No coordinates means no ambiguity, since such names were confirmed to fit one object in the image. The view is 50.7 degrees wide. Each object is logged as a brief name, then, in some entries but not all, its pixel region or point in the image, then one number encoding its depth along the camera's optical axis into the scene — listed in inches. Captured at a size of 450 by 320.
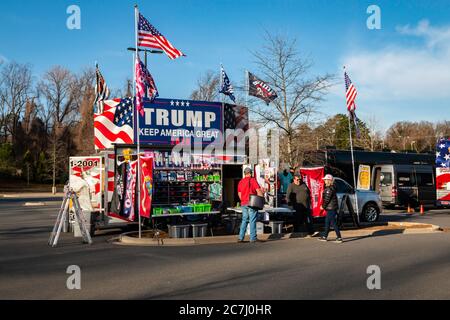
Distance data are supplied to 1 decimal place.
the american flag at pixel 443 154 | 916.0
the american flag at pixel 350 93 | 682.8
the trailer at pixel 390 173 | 995.9
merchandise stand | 562.6
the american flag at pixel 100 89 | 613.7
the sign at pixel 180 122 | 585.3
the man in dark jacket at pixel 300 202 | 558.9
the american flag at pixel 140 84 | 525.3
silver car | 697.0
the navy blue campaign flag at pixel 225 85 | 746.8
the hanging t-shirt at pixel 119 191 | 544.7
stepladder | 476.8
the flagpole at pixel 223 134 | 625.1
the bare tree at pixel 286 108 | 894.4
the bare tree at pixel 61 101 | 2761.6
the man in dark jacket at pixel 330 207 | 496.4
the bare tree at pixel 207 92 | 1699.3
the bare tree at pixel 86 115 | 1902.3
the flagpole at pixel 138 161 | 514.0
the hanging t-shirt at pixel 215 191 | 594.2
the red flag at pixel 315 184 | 609.0
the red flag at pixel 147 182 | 517.7
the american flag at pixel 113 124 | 568.7
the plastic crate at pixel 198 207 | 561.0
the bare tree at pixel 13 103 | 2871.6
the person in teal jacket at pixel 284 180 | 673.6
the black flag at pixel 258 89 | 745.6
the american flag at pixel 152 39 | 544.1
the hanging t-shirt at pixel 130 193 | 536.7
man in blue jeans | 481.1
